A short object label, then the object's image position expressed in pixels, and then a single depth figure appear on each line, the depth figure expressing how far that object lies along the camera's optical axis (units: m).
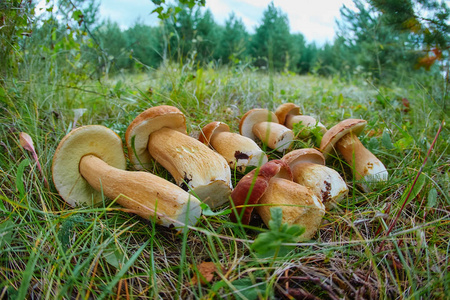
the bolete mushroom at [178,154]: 0.28
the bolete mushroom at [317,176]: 0.28
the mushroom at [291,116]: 0.40
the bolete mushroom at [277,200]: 0.24
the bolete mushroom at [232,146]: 0.33
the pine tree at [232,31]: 15.20
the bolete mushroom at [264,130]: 0.36
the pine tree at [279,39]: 12.70
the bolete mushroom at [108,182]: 0.24
